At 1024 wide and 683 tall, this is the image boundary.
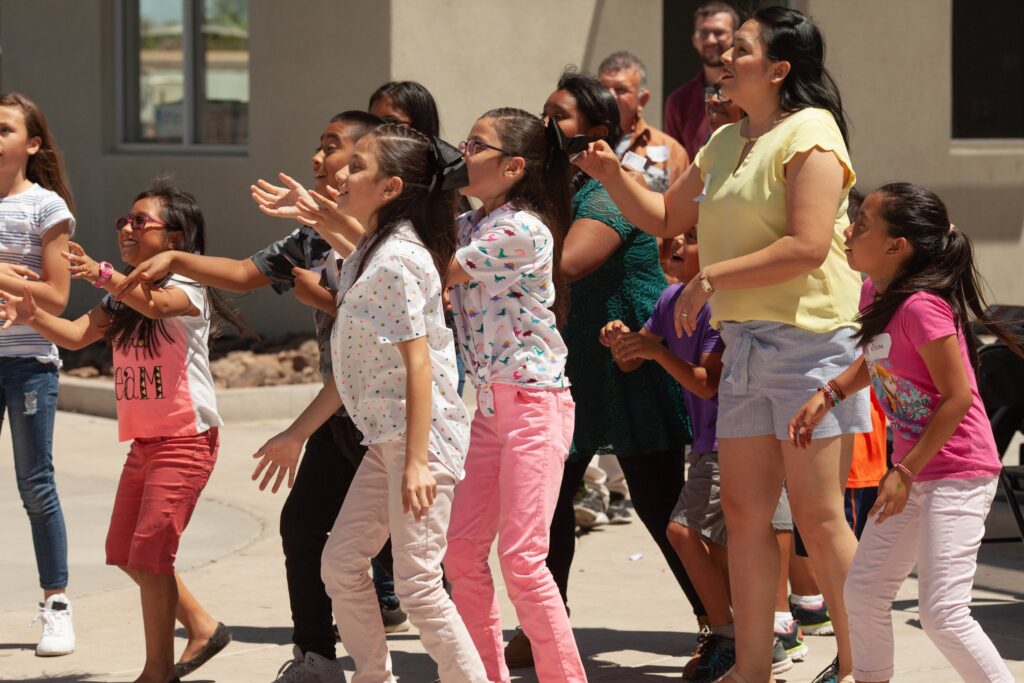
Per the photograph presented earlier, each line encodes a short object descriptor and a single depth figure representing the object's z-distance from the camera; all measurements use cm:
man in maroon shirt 861
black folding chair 721
